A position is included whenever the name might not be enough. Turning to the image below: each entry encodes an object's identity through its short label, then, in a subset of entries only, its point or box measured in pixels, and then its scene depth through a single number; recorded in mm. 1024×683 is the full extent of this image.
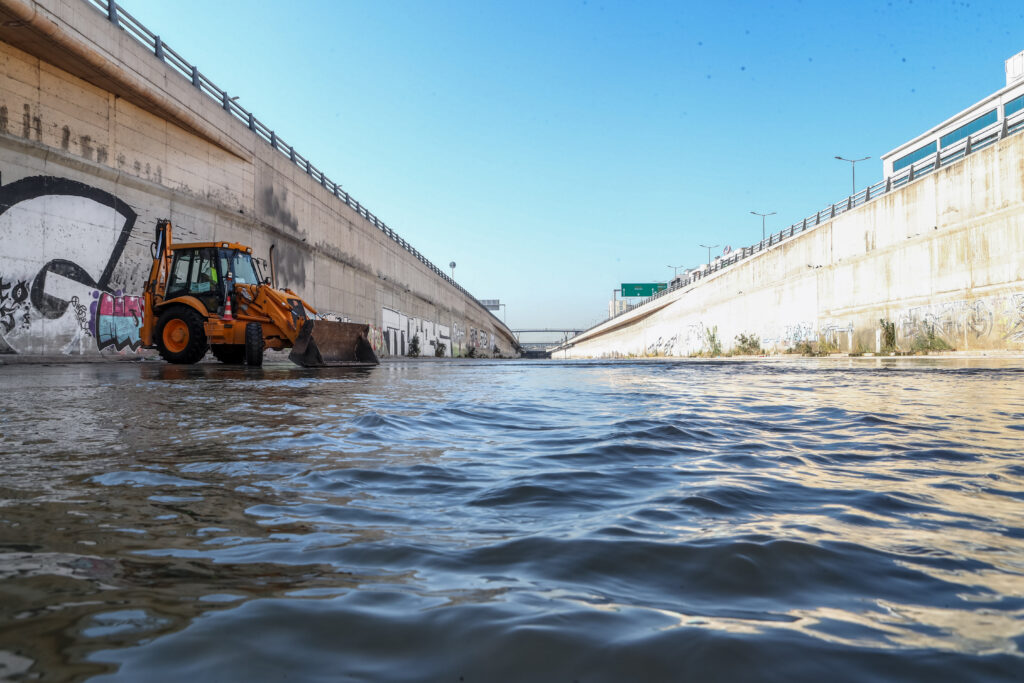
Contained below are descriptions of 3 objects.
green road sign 95938
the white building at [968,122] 50469
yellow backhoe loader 14922
